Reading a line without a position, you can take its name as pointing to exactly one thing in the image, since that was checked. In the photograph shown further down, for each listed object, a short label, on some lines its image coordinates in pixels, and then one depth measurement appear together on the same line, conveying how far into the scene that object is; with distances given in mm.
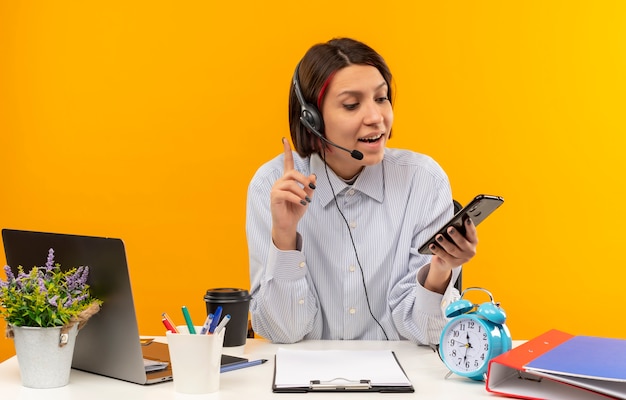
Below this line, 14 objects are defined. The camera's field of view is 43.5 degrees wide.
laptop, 1479
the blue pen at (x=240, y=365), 1608
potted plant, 1480
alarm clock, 1516
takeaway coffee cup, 1813
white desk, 1434
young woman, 2088
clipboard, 1464
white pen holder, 1417
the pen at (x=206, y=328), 1450
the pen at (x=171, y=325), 1457
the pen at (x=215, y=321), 1442
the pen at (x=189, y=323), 1463
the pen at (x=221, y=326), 1438
